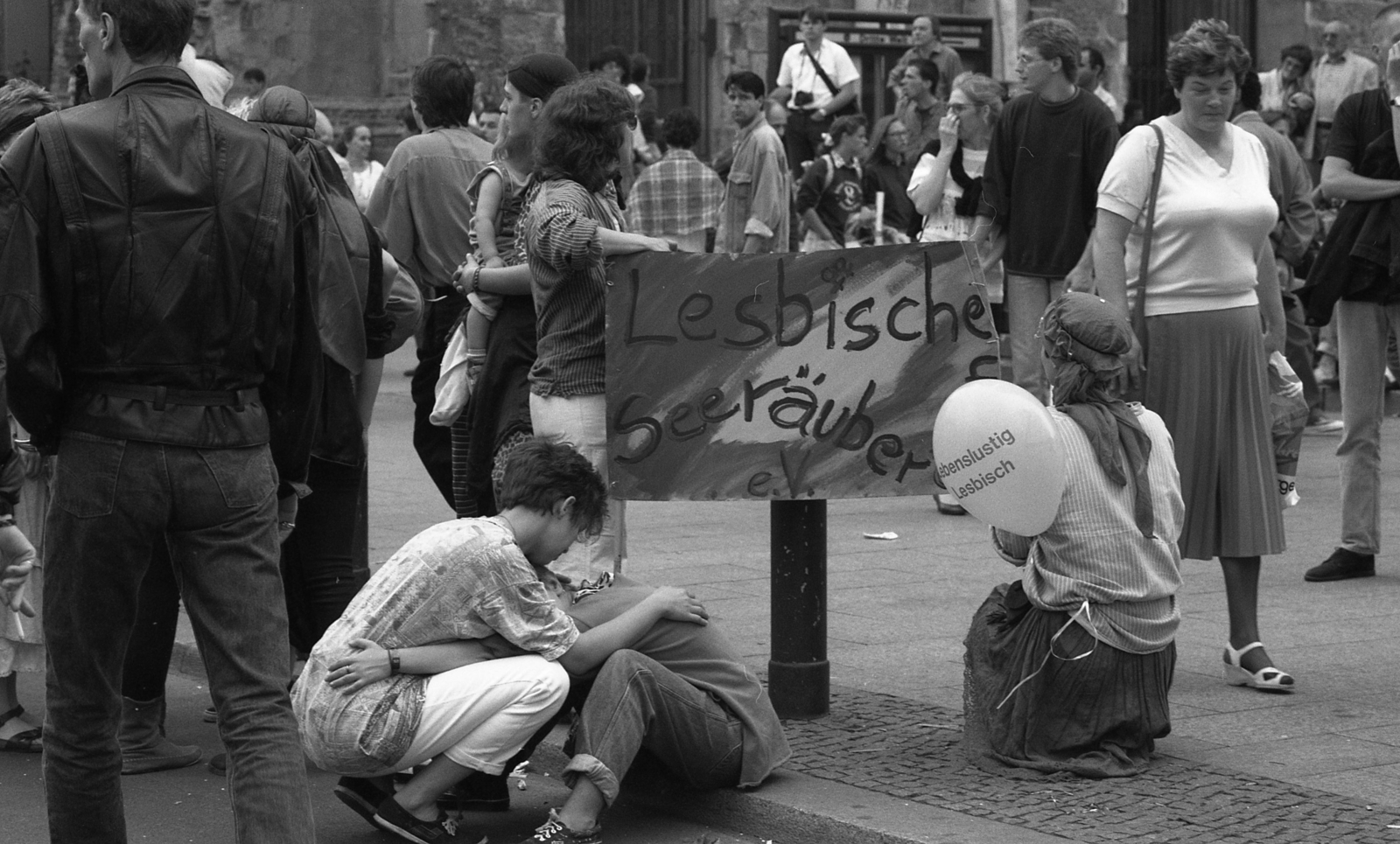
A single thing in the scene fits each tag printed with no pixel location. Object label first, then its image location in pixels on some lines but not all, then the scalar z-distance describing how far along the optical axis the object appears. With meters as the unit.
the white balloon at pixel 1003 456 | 9.85
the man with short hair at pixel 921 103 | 27.78
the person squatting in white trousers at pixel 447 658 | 9.37
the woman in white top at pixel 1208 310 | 11.96
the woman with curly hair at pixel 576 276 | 11.14
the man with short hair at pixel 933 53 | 29.02
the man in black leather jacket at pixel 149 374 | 7.64
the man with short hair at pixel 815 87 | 33.41
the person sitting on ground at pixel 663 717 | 9.55
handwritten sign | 10.77
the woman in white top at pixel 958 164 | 19.55
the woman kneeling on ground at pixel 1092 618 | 10.09
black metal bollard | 11.03
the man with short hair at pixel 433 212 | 14.21
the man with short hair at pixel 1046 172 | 17.19
